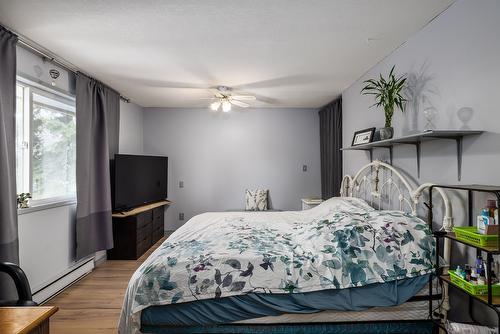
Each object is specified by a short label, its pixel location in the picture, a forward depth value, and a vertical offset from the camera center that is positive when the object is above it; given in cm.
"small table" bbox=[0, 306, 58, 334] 92 -59
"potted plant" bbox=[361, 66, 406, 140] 226 +63
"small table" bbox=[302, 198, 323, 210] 413 -57
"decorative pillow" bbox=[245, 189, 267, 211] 472 -59
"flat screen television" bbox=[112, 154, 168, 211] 374 -18
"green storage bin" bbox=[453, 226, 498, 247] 126 -36
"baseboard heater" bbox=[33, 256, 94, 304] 255 -126
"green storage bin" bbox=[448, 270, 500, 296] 129 -63
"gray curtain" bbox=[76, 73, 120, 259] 304 +4
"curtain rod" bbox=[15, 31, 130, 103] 228 +118
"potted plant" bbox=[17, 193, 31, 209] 232 -28
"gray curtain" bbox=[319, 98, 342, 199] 395 +37
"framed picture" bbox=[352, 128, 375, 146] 273 +37
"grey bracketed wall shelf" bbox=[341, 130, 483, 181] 155 +22
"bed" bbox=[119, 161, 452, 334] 160 -75
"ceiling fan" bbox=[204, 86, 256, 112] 358 +106
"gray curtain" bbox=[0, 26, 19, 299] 199 +11
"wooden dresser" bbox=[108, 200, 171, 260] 369 -98
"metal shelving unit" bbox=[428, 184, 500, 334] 119 -41
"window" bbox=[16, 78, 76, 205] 250 +30
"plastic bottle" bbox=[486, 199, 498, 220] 130 -21
